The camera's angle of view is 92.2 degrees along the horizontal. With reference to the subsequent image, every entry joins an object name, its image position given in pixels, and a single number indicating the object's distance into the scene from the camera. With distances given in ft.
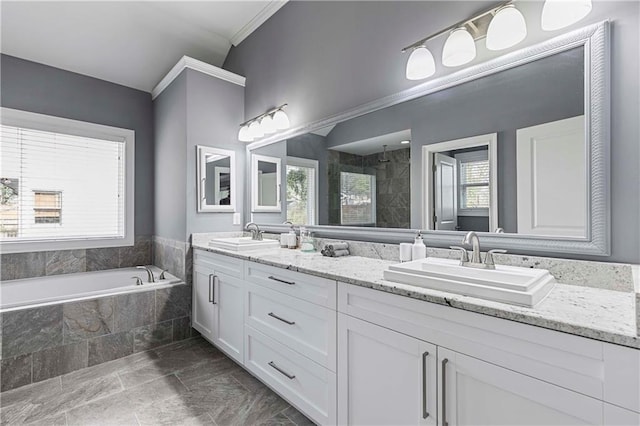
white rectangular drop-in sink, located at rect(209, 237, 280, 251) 7.82
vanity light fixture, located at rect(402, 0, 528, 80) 4.52
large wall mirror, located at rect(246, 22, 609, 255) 4.09
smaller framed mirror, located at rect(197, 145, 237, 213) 9.75
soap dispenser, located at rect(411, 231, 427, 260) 5.49
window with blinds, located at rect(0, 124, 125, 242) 9.61
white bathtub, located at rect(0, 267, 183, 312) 8.00
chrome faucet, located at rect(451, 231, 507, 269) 4.39
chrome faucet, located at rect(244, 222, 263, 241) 9.29
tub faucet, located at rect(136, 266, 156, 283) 9.71
